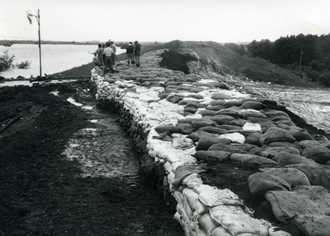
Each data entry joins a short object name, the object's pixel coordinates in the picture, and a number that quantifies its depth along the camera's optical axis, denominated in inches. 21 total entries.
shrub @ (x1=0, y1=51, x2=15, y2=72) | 1308.9
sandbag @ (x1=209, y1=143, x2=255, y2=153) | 200.8
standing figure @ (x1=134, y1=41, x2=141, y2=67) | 799.7
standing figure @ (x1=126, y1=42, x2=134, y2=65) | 807.3
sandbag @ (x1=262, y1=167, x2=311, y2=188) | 157.2
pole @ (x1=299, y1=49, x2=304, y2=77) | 1554.9
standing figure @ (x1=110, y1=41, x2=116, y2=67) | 682.8
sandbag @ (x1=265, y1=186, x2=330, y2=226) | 131.8
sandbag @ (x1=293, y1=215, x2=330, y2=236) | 121.3
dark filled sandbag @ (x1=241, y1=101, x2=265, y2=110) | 291.1
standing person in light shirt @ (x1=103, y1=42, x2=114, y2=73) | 652.4
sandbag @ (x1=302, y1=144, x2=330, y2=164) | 191.0
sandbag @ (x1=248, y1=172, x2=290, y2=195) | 152.2
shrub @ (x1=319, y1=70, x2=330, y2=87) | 1383.1
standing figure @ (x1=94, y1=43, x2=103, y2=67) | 754.8
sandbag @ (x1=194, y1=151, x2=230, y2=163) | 194.2
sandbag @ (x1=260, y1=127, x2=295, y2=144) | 211.2
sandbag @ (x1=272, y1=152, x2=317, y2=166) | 179.0
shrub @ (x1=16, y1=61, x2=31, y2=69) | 1338.3
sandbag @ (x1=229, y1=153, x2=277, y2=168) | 181.8
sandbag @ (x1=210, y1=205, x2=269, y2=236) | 131.8
